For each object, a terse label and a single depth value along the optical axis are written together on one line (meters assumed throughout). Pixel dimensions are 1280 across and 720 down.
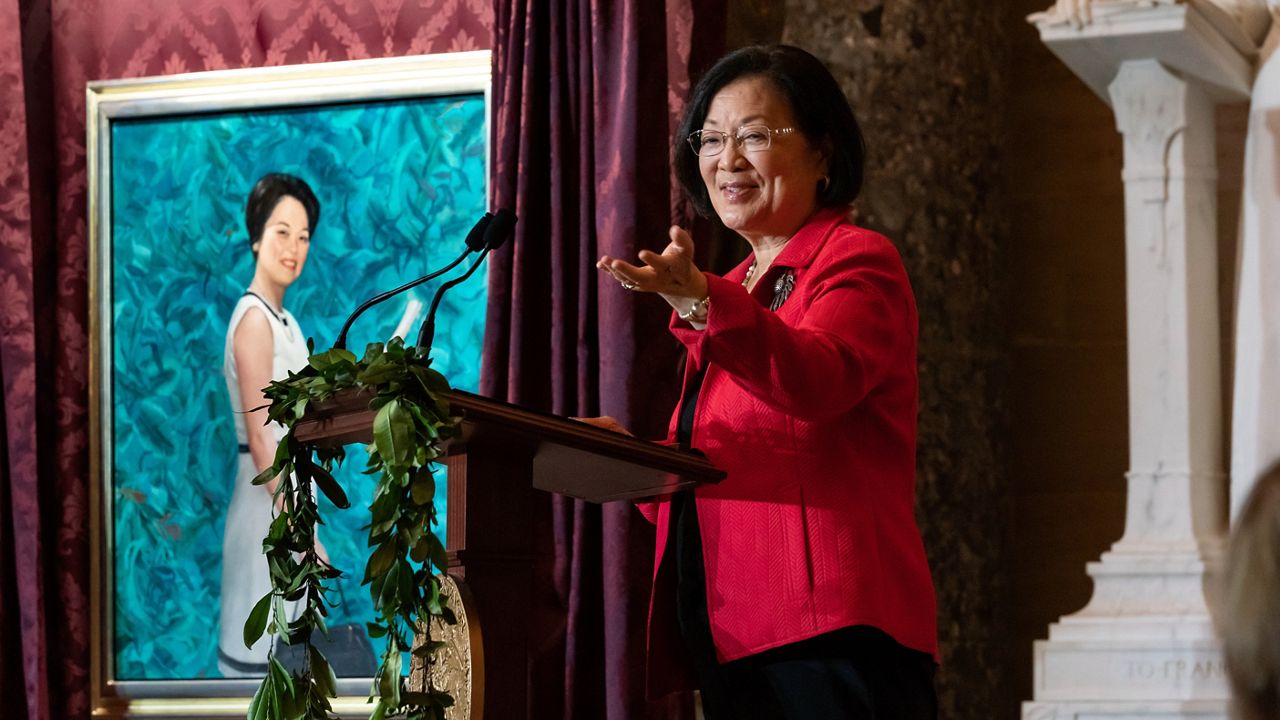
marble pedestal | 6.03
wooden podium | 4.72
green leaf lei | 4.65
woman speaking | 4.74
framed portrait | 6.60
